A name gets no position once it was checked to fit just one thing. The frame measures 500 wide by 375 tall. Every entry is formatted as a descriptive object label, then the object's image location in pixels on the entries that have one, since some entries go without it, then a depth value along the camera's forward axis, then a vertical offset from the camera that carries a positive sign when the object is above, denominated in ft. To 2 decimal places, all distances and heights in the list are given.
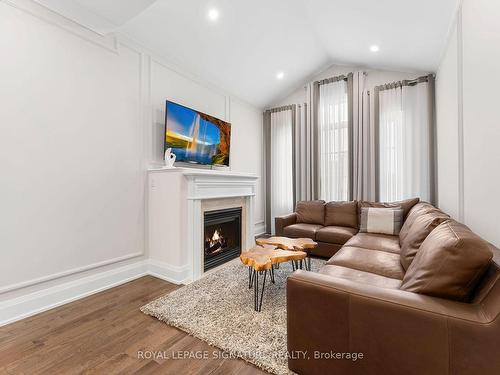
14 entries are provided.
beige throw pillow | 10.15 -1.42
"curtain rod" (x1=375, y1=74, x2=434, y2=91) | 11.72 +5.52
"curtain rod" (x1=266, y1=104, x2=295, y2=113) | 15.86 +5.57
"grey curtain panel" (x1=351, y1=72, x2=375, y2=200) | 13.16 +2.53
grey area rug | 4.96 -3.36
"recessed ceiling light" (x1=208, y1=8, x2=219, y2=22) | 8.95 +6.78
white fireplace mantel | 8.67 -0.97
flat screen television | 9.75 +2.51
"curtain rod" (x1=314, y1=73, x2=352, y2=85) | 14.06 +6.66
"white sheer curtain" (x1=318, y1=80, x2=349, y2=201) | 14.03 +2.92
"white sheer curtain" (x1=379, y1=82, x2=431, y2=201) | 11.89 +2.39
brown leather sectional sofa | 3.06 -1.88
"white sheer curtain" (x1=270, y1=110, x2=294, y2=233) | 16.07 +1.77
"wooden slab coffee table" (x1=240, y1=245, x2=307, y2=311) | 6.50 -2.00
